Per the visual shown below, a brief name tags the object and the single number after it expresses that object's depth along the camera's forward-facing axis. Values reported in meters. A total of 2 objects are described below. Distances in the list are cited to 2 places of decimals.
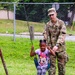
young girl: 7.90
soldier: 8.54
